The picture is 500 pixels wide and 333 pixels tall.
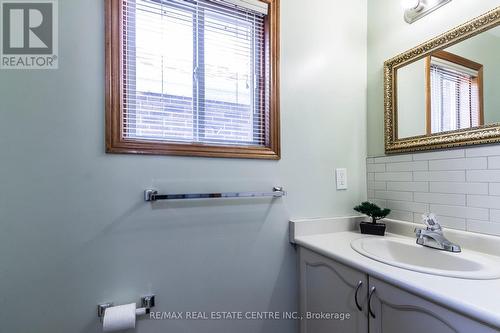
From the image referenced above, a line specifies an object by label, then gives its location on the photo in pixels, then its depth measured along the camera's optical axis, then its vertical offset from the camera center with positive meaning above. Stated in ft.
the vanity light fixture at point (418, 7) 3.69 +2.59
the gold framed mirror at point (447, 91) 3.11 +1.20
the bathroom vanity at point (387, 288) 1.99 -1.21
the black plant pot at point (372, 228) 4.06 -1.01
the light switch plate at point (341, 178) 4.55 -0.15
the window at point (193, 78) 3.22 +1.43
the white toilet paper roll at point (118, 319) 2.76 -1.72
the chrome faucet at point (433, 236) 3.20 -0.93
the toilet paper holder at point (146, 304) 3.02 -1.74
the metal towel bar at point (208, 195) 3.20 -0.35
